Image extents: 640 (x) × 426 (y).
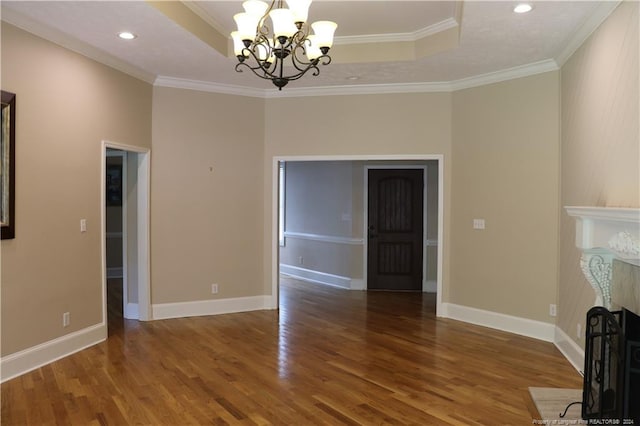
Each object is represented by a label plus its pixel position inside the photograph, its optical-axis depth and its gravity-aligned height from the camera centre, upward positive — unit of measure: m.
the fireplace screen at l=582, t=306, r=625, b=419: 2.54 -0.95
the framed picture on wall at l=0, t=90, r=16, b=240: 3.57 +0.32
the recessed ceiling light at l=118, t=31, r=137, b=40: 4.00 +1.47
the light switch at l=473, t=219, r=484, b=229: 5.38 -0.15
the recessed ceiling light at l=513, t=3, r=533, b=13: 3.38 +1.45
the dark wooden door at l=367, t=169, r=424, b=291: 7.61 -0.31
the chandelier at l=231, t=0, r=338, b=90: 2.88 +1.12
